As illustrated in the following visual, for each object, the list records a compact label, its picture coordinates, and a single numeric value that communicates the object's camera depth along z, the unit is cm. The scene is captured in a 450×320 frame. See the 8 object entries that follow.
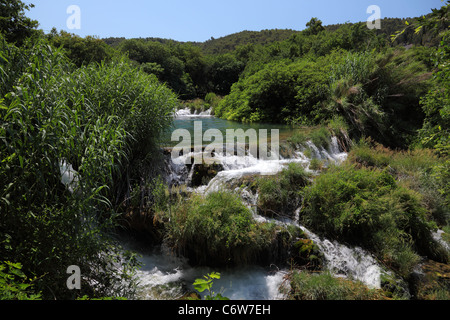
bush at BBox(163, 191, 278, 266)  388
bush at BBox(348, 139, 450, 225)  544
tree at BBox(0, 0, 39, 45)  1040
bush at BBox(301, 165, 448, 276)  411
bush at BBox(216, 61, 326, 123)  1240
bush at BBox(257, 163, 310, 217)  507
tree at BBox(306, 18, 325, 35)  2759
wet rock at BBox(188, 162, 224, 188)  588
